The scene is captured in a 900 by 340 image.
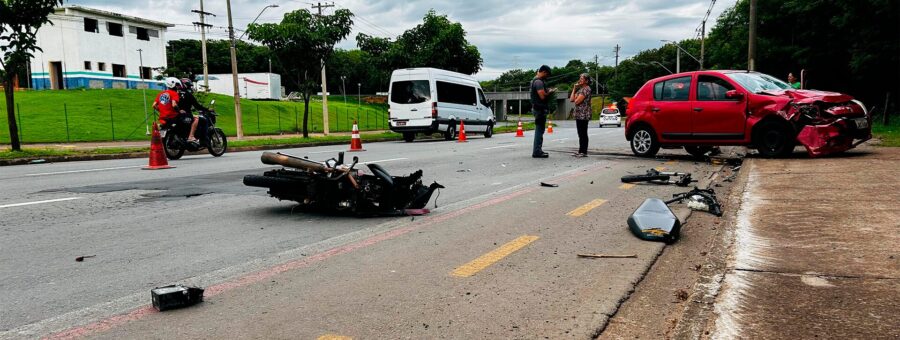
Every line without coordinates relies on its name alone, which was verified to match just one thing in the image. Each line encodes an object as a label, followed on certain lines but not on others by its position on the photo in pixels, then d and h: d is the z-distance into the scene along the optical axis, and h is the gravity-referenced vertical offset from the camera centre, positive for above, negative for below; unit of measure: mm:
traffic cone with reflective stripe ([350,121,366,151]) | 16859 -738
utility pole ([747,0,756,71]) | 18109 +1759
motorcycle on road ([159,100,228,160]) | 13555 -376
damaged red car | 10062 -164
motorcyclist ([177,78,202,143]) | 13781 +405
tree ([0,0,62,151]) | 14219 +2175
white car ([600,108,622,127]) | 43250 -543
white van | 22828 +424
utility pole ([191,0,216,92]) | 29625 +4503
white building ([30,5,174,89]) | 50344 +6023
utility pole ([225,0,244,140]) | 25078 +819
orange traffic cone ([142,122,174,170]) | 10993 -637
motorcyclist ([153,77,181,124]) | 13562 +316
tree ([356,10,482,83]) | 59312 +6507
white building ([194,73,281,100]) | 65625 +3537
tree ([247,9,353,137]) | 24484 +3117
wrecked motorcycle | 5844 -679
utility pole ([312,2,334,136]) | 30762 +550
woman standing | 12828 +85
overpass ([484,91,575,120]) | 103338 +1762
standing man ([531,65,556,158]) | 12789 +145
